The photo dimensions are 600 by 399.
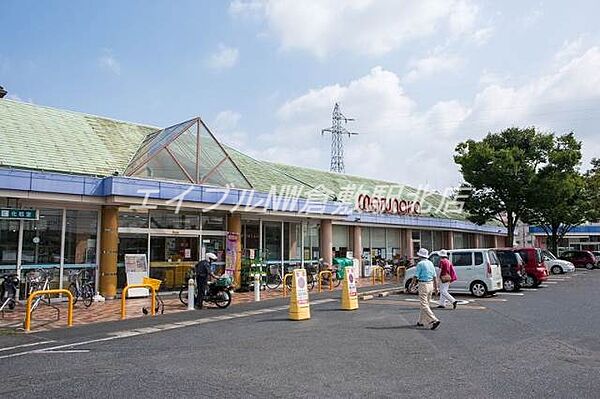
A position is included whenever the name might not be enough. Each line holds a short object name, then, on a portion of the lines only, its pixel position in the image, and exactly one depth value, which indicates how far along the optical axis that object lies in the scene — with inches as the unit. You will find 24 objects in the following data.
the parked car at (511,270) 733.9
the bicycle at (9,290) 505.9
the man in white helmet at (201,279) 558.3
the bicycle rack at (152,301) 474.2
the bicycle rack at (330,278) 757.6
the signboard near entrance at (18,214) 542.0
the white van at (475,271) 656.4
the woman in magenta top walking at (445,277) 532.4
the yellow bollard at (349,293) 529.7
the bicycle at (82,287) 568.4
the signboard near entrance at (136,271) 634.2
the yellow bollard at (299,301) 455.5
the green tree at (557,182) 1053.8
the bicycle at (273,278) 794.8
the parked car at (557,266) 1220.8
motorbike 563.5
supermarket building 573.9
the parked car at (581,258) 1498.5
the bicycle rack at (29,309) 408.5
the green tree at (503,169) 1072.8
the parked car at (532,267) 802.8
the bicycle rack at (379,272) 897.5
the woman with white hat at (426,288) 405.4
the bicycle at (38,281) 553.5
